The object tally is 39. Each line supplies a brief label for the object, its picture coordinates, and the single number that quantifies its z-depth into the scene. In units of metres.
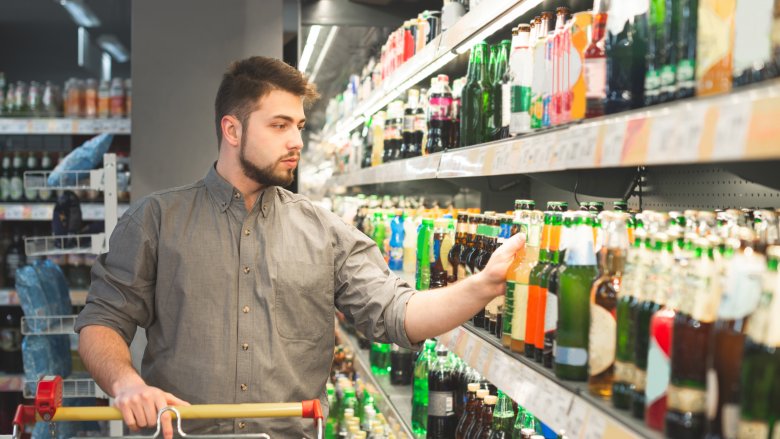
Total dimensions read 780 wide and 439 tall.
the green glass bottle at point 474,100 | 2.77
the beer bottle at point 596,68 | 1.58
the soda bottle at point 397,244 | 3.95
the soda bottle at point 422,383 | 3.36
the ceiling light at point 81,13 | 7.18
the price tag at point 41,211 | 5.59
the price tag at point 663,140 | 1.16
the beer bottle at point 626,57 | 1.51
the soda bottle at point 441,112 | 3.21
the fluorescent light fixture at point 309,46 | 5.59
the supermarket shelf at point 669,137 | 0.98
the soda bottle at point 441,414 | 2.93
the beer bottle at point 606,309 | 1.57
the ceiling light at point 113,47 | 7.51
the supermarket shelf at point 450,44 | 2.29
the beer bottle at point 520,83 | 2.02
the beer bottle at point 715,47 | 1.28
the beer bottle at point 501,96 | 2.33
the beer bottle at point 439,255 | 2.98
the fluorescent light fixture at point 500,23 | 2.17
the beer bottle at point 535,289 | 1.89
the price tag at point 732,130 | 1.00
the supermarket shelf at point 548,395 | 1.40
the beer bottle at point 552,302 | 1.76
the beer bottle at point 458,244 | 2.71
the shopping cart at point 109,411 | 1.86
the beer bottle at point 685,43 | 1.34
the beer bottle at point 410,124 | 3.77
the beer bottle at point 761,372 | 1.15
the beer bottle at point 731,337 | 1.18
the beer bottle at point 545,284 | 1.84
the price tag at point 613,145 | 1.33
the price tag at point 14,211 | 5.59
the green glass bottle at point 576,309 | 1.67
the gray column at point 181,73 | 4.39
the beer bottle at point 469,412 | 2.84
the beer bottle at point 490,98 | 2.65
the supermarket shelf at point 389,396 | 3.37
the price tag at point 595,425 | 1.41
